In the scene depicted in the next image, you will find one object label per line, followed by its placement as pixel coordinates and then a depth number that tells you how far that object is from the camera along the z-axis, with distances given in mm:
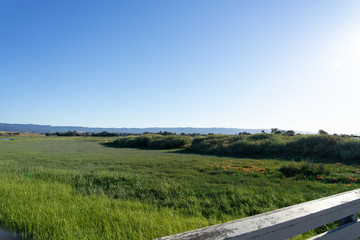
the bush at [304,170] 10859
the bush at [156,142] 34625
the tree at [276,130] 32188
